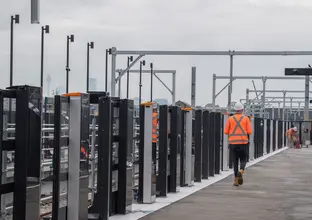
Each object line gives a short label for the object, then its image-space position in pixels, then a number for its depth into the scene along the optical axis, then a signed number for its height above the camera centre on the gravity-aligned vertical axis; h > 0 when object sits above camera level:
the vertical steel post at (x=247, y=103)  46.63 +1.24
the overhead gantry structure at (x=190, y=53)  30.83 +3.14
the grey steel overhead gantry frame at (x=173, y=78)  37.78 +2.43
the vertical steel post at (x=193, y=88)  33.50 +1.59
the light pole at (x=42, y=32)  24.23 +3.15
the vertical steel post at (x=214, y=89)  40.47 +1.92
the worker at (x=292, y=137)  43.34 -1.15
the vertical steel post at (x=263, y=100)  46.31 +1.36
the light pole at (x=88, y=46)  29.62 +3.22
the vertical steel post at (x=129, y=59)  31.88 +2.92
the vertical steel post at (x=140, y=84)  35.47 +1.97
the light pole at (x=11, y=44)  22.11 +2.49
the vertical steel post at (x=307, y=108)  45.09 +0.85
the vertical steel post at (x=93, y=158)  9.44 -0.58
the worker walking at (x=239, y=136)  15.51 -0.40
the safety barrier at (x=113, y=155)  7.87 -0.57
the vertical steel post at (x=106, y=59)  31.98 +2.87
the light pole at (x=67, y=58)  26.47 +2.42
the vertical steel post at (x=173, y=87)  37.92 +1.81
